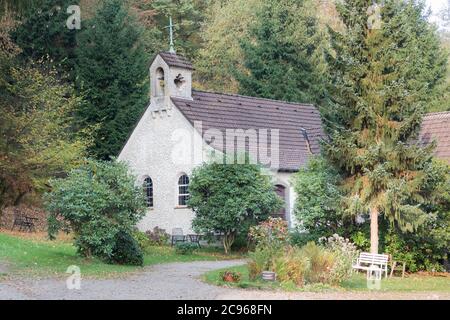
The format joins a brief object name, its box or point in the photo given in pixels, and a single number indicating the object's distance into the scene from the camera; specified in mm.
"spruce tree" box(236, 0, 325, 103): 42250
